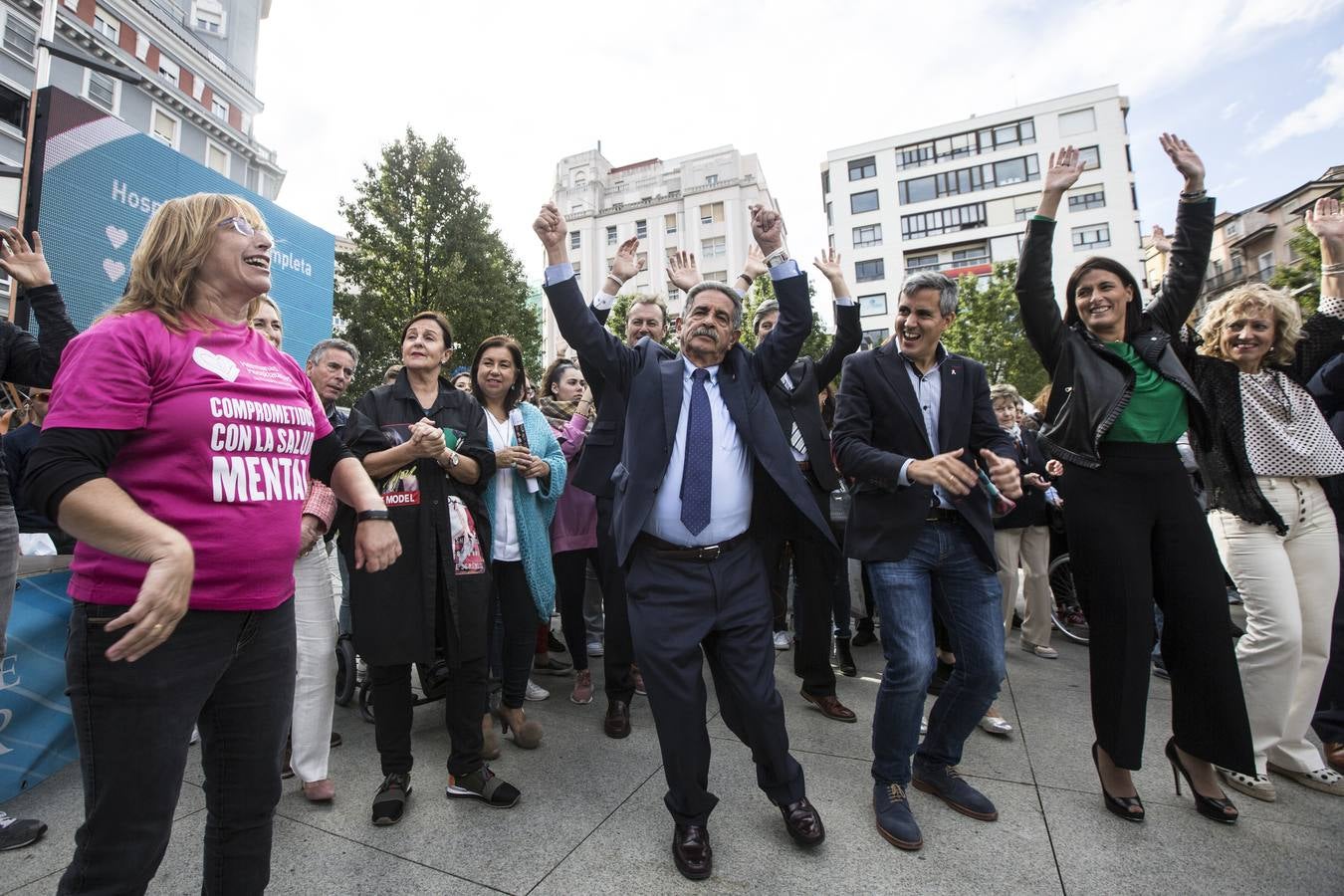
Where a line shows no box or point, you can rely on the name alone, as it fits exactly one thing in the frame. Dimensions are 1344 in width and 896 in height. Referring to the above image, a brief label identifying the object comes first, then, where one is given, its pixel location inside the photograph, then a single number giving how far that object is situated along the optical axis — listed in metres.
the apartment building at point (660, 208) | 50.81
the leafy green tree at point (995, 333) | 27.30
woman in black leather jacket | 2.54
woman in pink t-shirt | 1.28
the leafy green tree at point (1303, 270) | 14.48
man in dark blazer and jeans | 2.56
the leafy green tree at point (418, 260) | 19.11
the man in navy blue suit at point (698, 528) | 2.36
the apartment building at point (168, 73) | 22.20
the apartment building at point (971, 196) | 44.44
